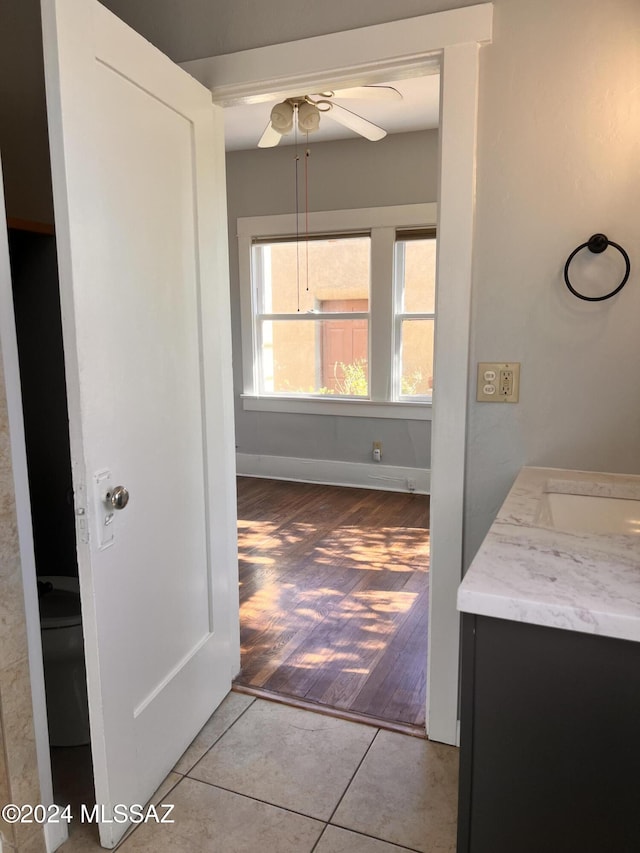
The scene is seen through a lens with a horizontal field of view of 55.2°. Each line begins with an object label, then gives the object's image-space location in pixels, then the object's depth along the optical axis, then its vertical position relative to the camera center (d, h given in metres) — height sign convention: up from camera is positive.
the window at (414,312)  4.62 +0.21
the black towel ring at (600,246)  1.61 +0.24
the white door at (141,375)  1.34 -0.09
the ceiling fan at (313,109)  3.00 +1.18
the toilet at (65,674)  1.82 -0.98
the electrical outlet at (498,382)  1.77 -0.12
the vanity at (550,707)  0.91 -0.57
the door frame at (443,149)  1.68 +0.53
